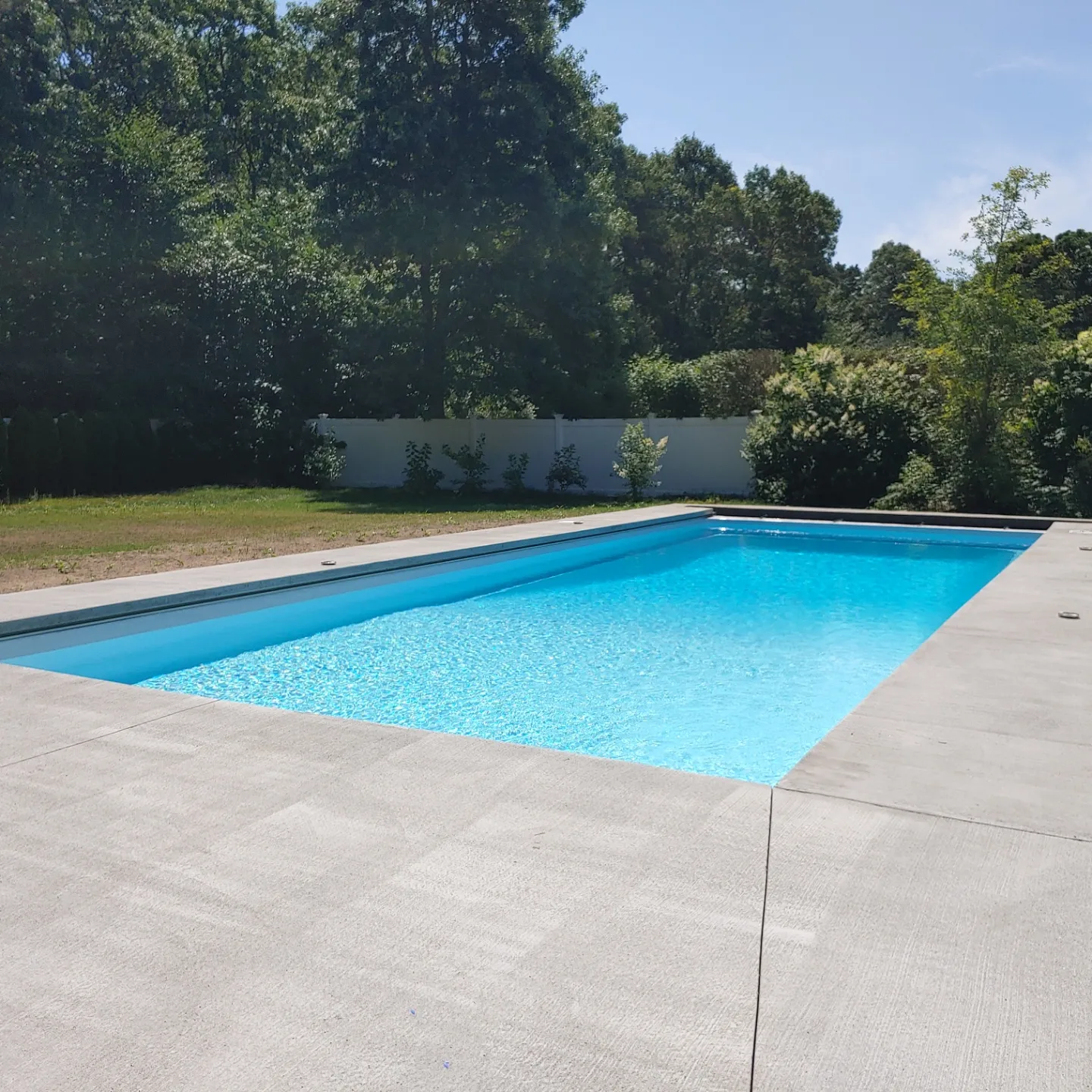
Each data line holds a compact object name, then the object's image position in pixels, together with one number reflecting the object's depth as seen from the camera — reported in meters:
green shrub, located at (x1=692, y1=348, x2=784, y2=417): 21.28
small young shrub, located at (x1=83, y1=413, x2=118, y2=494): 19.72
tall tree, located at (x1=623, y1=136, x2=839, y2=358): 37.88
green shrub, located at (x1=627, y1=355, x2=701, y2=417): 21.80
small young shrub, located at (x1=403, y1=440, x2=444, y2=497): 19.98
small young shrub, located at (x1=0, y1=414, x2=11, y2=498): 18.25
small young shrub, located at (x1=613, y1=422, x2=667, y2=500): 17.97
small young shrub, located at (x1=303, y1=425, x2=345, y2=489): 21.38
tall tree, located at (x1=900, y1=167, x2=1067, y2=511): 14.38
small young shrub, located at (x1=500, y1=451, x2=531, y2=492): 19.64
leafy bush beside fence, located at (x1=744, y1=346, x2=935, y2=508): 16.16
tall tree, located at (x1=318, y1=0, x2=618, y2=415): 18.92
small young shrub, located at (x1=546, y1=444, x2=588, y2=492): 19.53
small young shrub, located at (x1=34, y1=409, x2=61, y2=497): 18.83
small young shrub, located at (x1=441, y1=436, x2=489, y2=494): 19.77
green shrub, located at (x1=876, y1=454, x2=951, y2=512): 15.39
